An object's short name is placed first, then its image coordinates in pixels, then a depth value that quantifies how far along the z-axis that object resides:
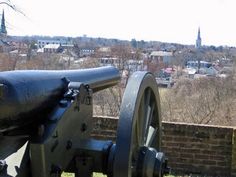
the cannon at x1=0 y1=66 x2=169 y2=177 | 2.61
